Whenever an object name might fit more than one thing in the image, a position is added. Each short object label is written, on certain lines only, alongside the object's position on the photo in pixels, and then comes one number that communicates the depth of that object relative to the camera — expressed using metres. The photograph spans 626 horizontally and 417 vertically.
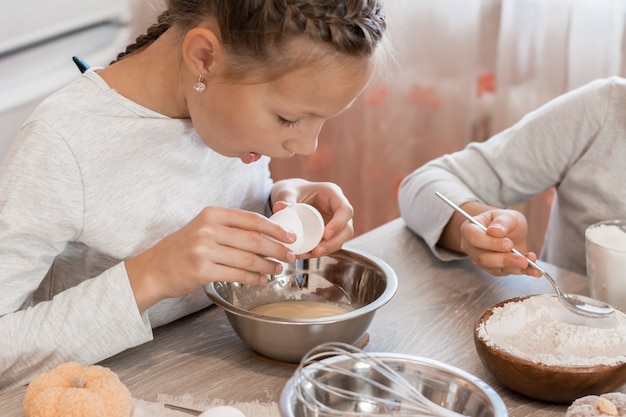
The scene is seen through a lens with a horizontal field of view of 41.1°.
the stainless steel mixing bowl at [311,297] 1.08
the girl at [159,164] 1.09
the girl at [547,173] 1.51
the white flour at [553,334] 1.03
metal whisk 0.94
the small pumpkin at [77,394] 0.93
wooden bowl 0.99
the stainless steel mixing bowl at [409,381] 0.94
